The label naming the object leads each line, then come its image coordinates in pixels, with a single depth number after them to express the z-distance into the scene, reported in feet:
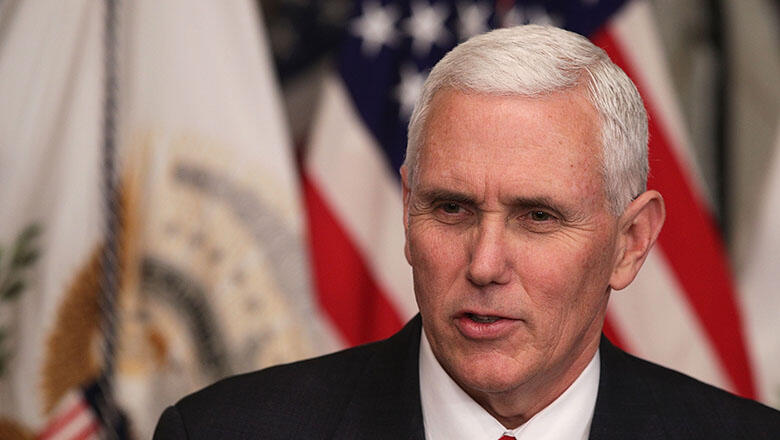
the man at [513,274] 10.04
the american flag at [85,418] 19.12
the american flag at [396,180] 21.38
